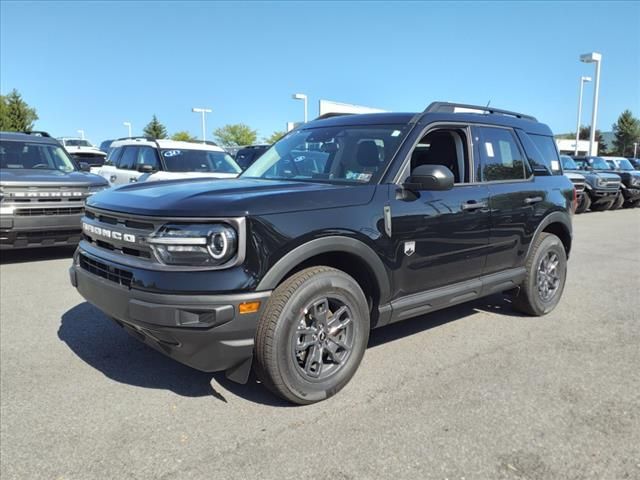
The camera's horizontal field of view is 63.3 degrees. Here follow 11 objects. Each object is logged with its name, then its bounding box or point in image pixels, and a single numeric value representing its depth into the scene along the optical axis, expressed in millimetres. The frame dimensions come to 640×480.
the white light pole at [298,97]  31672
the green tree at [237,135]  64062
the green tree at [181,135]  62694
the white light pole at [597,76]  25828
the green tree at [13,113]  41344
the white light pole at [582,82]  38212
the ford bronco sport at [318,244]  2846
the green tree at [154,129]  60656
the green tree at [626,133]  68500
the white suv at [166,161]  10203
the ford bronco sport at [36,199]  6648
